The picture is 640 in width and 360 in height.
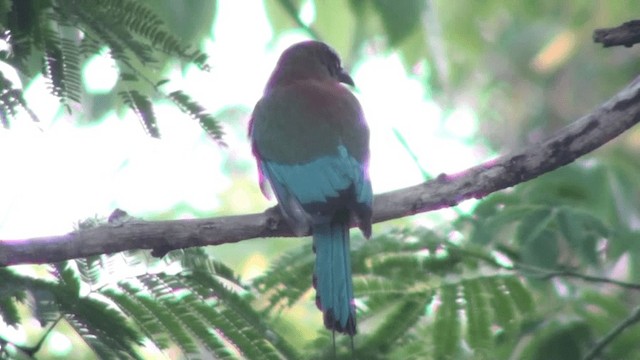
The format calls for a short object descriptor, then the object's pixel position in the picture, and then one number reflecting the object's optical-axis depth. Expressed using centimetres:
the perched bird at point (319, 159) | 805
